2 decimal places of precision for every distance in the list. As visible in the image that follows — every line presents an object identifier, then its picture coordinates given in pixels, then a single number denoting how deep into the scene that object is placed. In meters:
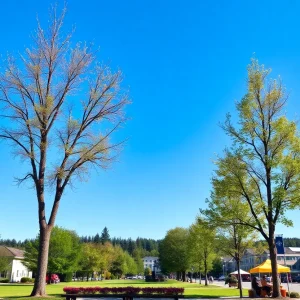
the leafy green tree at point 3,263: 61.24
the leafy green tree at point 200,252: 45.36
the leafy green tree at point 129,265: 112.36
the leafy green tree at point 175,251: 71.75
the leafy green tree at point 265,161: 20.09
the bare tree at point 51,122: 18.66
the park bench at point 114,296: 18.37
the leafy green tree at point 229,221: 21.92
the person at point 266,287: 23.42
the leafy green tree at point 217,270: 119.29
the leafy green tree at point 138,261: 153.09
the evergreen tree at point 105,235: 160.77
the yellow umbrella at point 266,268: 26.73
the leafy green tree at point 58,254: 57.47
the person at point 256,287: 24.02
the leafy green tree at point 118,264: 106.88
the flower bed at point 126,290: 19.39
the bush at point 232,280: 49.80
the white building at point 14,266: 73.44
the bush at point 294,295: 24.02
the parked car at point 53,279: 55.75
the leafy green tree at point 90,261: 82.93
